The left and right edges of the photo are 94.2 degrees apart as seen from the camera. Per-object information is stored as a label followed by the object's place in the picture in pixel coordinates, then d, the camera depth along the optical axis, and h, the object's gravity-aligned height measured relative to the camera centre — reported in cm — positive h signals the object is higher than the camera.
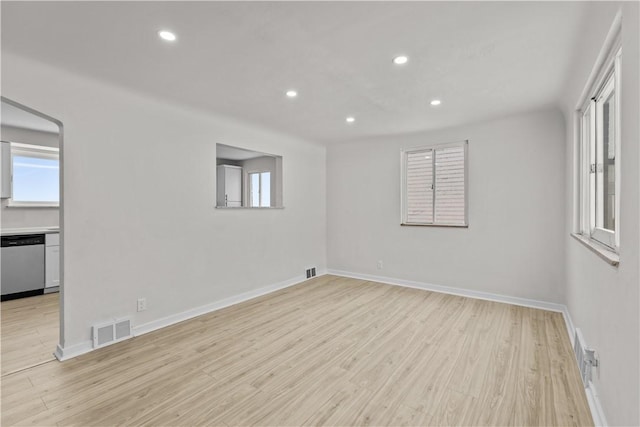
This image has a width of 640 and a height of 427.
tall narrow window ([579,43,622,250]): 171 +43
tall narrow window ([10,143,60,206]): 454 +60
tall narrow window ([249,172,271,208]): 715 +60
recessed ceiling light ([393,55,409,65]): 232 +122
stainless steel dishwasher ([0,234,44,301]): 407 -75
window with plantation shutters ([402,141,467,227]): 439 +44
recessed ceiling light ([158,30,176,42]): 196 +119
